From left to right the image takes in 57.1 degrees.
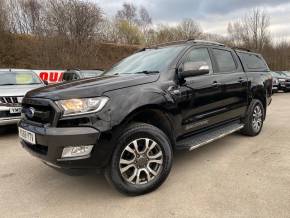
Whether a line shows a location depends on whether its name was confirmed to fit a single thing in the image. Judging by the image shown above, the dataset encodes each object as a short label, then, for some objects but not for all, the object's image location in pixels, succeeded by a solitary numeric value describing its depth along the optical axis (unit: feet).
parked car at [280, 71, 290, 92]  54.90
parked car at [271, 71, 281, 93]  53.58
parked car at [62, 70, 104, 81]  34.51
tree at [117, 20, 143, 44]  112.47
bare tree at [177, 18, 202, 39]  105.91
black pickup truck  8.68
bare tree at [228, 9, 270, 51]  98.43
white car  18.02
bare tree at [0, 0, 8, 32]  54.05
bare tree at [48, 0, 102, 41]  57.47
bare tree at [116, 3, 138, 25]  137.75
